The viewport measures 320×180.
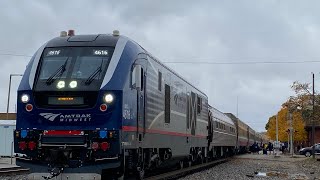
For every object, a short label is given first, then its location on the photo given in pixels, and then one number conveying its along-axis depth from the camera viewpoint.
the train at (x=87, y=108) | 10.74
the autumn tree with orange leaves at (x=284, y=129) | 78.62
